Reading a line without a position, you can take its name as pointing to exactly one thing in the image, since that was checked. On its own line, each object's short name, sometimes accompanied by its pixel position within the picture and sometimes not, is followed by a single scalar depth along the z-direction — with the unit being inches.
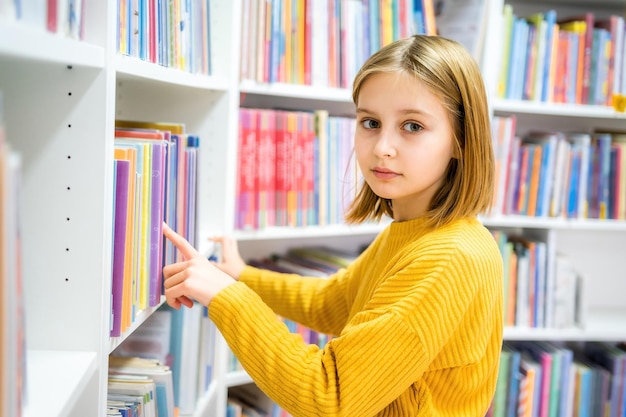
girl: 37.0
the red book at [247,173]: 61.5
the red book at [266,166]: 62.6
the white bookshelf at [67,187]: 27.1
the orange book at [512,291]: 75.1
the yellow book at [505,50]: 71.9
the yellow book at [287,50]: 62.9
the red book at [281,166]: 63.5
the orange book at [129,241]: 34.9
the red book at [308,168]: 65.0
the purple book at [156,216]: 39.3
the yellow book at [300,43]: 63.7
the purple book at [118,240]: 33.6
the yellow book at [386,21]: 68.7
